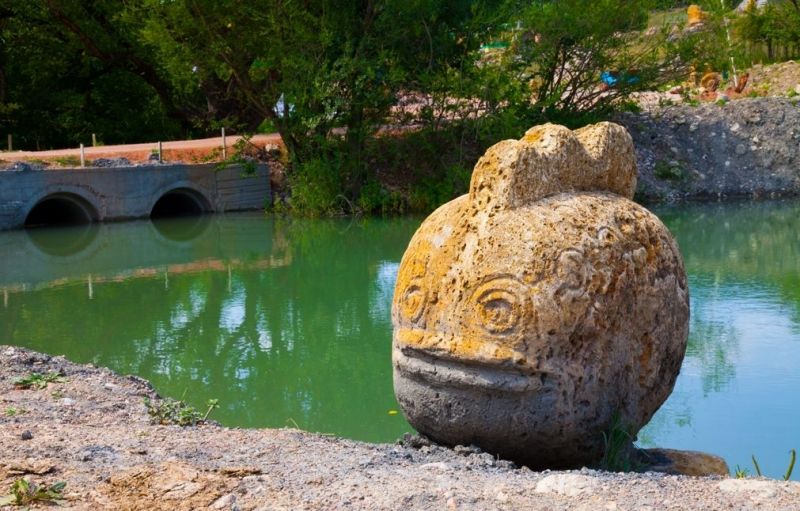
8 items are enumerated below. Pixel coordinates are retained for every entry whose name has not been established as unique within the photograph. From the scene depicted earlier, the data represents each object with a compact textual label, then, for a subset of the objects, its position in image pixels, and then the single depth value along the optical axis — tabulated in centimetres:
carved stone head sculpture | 594
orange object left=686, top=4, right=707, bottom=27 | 3841
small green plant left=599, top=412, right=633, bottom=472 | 624
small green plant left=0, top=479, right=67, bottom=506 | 486
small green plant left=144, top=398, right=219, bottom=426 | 726
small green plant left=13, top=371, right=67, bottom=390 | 838
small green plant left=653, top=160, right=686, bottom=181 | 2759
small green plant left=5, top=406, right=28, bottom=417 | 717
